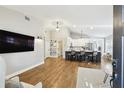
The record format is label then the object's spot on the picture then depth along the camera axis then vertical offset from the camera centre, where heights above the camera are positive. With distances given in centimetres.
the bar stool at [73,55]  609 -73
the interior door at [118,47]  81 -1
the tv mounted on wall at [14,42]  251 +14
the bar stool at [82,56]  594 -83
